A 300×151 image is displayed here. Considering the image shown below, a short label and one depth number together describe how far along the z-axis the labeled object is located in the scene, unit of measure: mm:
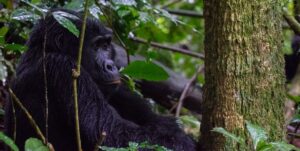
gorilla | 5633
